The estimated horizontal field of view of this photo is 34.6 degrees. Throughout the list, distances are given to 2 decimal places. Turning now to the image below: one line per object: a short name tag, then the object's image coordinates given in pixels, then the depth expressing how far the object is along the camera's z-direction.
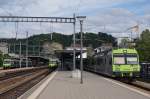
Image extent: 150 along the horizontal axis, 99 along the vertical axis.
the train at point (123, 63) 21.32
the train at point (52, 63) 62.75
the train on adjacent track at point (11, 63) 59.29
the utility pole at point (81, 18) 17.74
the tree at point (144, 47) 55.52
